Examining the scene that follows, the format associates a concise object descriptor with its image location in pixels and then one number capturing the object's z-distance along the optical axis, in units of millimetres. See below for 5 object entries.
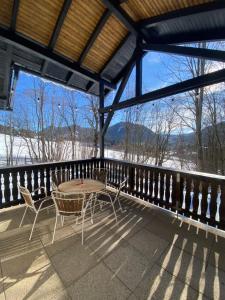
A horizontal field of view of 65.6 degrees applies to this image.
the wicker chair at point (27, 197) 2628
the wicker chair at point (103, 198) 3933
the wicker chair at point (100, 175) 4367
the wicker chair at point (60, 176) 4188
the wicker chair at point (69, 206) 2527
